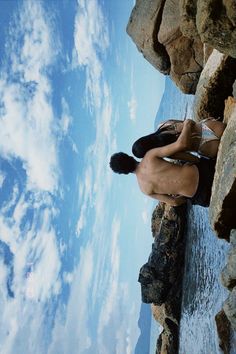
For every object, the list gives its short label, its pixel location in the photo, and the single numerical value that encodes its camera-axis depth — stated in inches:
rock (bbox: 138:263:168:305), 491.5
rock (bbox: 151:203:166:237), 568.7
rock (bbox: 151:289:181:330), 485.7
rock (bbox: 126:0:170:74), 438.0
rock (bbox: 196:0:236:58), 190.1
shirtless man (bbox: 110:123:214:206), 252.7
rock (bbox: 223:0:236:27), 183.2
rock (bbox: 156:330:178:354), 492.3
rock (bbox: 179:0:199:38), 229.1
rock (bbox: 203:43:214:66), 382.3
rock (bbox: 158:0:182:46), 410.9
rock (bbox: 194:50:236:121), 312.0
